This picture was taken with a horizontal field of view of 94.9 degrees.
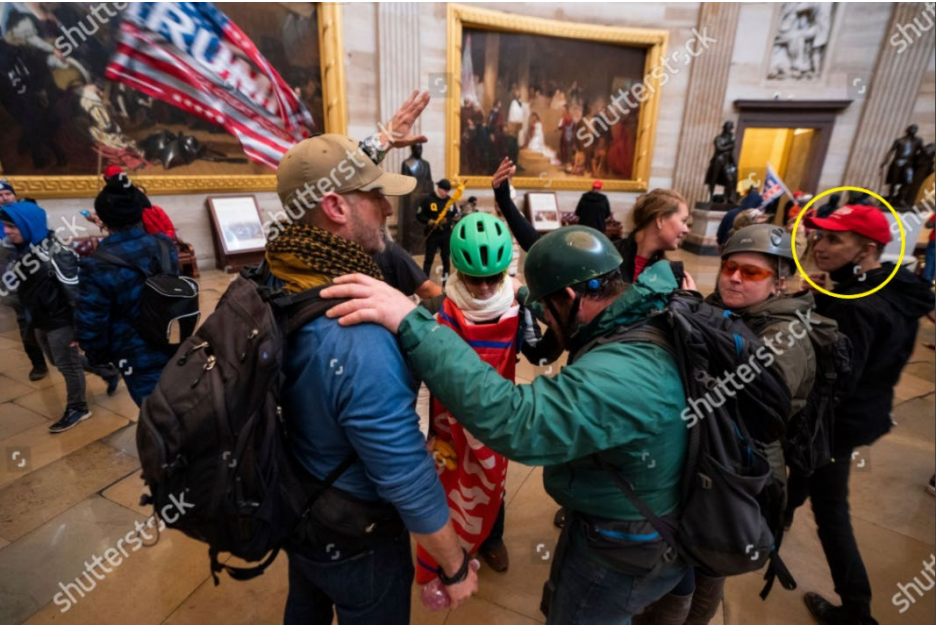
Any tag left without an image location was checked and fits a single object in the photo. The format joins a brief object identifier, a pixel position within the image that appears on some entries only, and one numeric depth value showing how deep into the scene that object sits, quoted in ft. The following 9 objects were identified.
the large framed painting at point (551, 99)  34.22
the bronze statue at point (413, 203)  29.84
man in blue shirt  3.31
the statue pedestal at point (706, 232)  36.73
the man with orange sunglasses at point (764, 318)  5.07
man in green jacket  3.24
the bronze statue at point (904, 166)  30.27
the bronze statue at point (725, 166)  35.91
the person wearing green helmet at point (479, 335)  5.79
